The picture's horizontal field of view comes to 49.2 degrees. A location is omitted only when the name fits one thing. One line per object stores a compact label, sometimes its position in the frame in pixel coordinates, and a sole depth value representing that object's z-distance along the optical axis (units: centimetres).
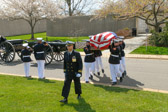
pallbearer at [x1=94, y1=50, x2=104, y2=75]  805
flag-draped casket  668
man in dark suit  500
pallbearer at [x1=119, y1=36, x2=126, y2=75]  804
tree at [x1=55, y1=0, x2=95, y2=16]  3984
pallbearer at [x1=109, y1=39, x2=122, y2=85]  667
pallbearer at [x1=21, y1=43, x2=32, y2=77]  791
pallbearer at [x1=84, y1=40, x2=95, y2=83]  701
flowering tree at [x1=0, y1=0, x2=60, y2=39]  2453
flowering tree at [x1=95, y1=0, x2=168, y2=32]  1619
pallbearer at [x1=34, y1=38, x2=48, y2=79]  768
